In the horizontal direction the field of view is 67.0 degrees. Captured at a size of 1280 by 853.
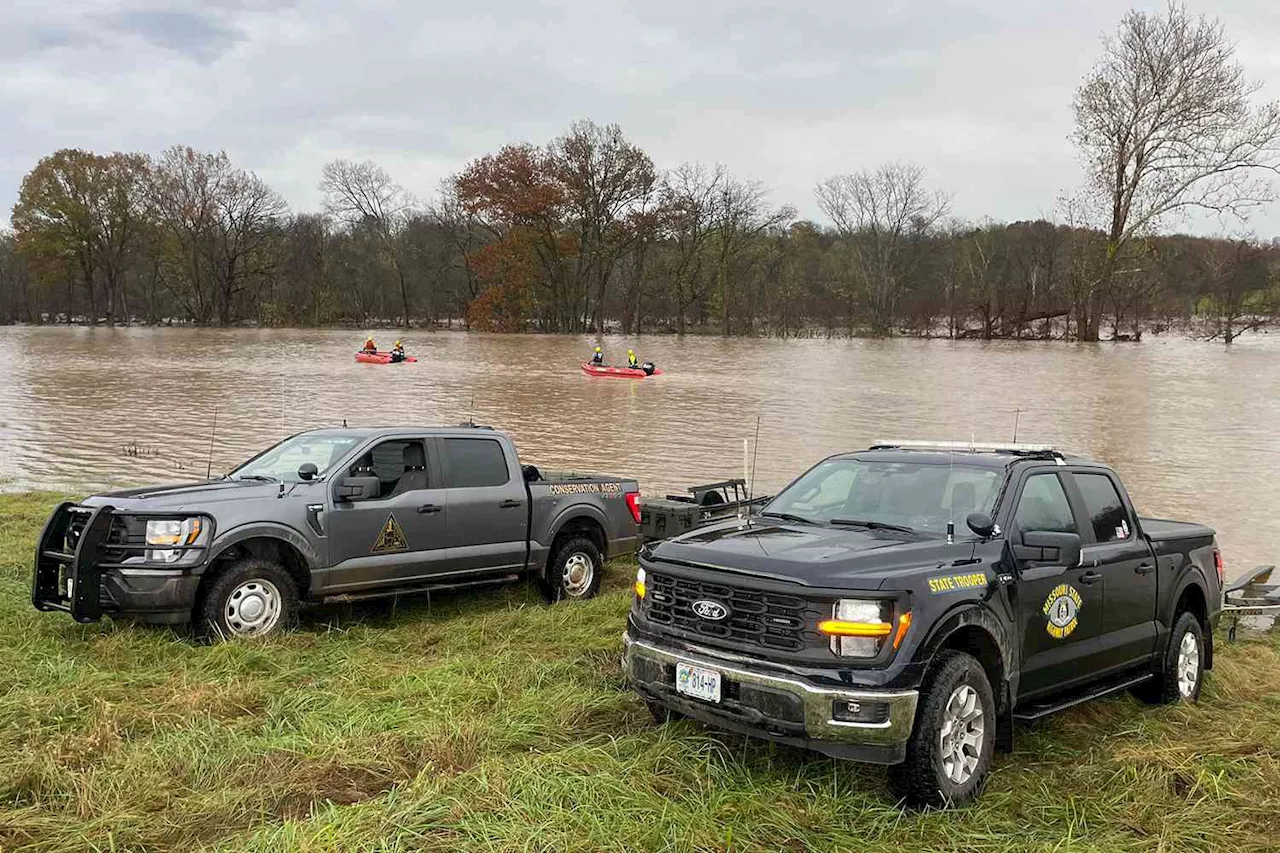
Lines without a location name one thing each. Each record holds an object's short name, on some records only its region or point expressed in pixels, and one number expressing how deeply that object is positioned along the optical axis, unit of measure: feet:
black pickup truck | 15.05
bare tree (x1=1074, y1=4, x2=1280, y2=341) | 200.85
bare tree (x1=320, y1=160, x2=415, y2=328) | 321.32
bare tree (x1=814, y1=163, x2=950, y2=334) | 312.71
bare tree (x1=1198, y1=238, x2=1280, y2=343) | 257.55
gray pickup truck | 22.56
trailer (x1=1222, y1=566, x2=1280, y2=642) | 30.81
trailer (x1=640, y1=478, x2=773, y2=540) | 33.45
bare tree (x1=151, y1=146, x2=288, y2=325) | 309.63
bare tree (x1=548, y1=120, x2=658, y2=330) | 270.46
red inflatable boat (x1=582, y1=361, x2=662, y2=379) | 141.69
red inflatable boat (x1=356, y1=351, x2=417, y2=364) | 166.09
